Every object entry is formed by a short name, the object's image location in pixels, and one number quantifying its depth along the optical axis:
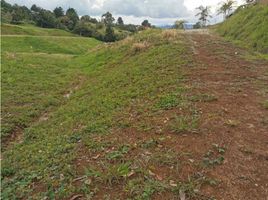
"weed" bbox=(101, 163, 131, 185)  3.09
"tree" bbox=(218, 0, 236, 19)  29.04
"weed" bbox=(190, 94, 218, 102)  4.92
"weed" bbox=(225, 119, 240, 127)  3.98
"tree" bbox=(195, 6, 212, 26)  42.13
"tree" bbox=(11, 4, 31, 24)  45.92
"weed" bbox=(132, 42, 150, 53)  10.87
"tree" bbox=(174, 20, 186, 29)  34.35
